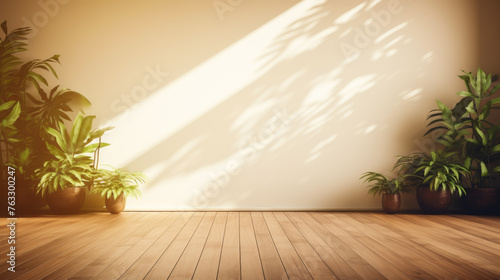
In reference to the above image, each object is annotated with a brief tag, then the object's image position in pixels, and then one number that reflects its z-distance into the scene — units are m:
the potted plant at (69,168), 3.23
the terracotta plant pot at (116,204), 3.35
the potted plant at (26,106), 3.32
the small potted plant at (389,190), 3.34
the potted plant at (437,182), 3.19
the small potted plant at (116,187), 3.30
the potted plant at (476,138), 3.27
